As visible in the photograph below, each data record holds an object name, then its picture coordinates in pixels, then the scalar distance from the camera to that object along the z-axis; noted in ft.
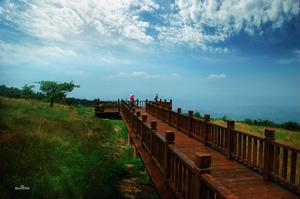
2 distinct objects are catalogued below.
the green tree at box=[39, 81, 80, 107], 117.87
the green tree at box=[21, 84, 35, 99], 129.50
